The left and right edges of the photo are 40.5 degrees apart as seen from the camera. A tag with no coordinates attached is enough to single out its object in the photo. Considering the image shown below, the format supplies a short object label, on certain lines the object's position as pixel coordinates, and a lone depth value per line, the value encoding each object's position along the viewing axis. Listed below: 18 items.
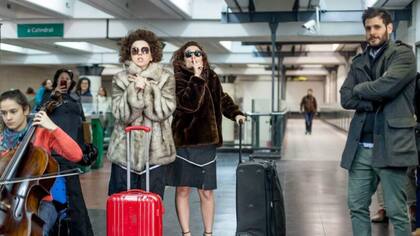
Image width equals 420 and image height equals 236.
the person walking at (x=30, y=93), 14.84
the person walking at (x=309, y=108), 18.66
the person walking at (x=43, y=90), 6.56
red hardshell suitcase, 3.02
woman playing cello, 3.05
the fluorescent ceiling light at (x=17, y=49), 18.79
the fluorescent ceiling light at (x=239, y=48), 20.72
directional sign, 12.25
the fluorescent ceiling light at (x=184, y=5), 10.38
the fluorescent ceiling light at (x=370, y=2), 9.33
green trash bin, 9.84
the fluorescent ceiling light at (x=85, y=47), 18.05
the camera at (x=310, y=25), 10.16
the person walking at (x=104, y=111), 12.20
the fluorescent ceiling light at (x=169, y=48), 19.18
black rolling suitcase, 3.75
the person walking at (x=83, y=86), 9.24
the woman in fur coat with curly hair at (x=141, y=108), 3.22
